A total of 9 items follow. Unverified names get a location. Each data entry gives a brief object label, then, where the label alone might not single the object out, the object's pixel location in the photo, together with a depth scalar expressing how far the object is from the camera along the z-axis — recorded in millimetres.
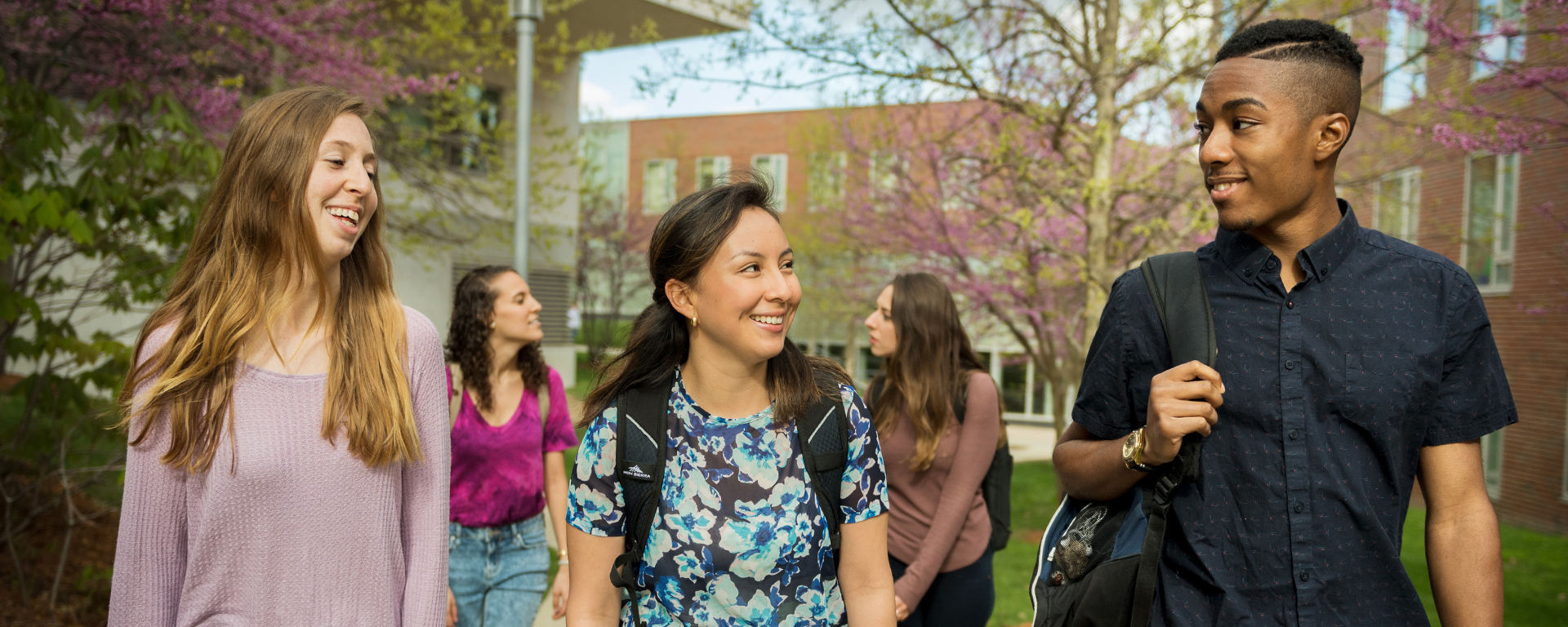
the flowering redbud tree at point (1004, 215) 7719
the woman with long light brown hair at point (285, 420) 2047
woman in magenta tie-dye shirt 3967
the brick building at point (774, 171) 20234
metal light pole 6391
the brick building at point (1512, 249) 12312
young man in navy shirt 1828
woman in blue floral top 2229
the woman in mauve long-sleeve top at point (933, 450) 3924
